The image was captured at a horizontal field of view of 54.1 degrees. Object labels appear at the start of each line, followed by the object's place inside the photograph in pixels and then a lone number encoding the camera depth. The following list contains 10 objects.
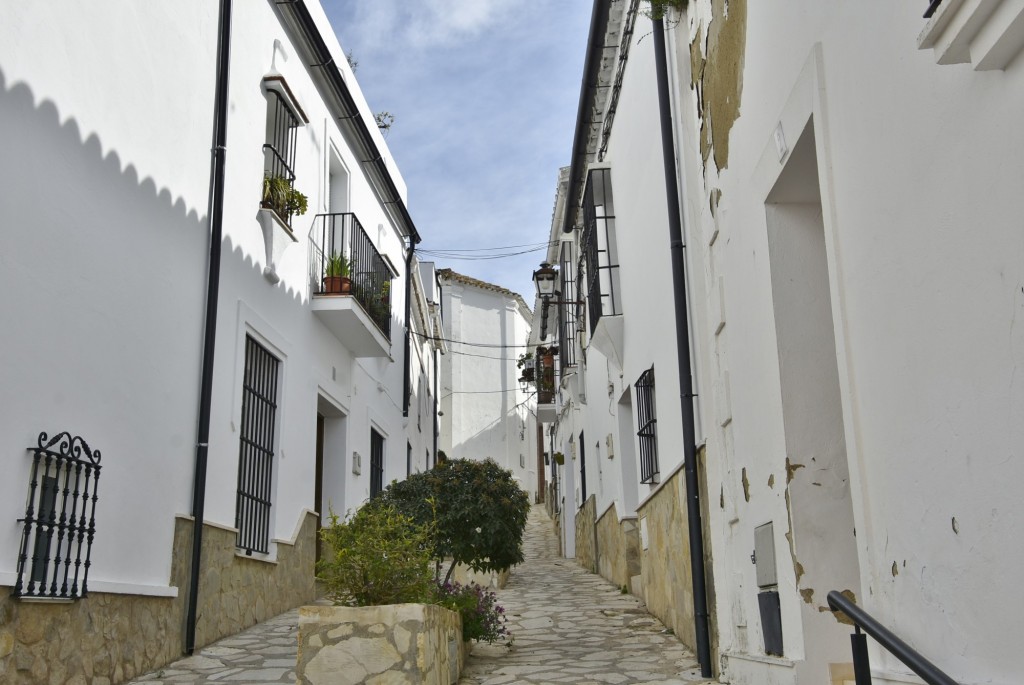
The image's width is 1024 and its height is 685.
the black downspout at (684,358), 6.86
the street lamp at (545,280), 16.06
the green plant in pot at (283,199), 9.91
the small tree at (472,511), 8.49
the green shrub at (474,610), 7.61
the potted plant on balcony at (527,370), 26.45
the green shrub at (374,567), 6.20
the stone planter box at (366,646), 5.71
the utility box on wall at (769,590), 5.16
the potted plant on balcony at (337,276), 11.66
